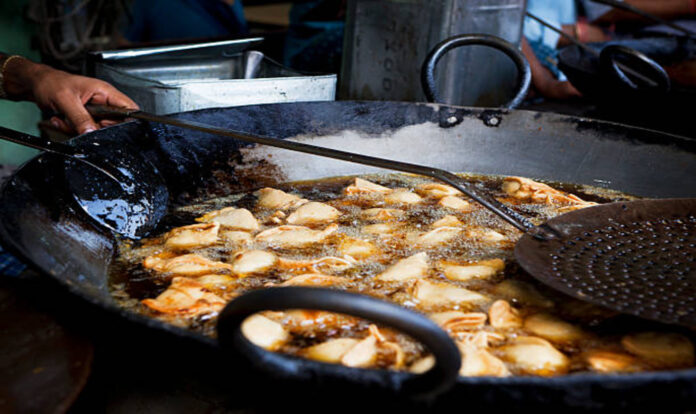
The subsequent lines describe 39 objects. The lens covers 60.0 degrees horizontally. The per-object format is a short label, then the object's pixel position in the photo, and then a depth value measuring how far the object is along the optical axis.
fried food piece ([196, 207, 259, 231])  1.37
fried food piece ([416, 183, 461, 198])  1.64
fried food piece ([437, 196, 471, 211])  1.54
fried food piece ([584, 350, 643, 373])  0.88
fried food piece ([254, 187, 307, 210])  1.52
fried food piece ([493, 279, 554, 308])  1.08
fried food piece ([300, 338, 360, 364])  0.88
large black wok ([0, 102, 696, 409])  1.13
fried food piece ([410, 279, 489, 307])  1.06
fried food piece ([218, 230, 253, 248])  1.30
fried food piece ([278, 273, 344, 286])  1.10
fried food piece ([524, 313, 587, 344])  0.97
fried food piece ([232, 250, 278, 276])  1.16
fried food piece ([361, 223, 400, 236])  1.37
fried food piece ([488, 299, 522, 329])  1.00
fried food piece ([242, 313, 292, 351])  0.92
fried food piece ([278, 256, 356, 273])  1.18
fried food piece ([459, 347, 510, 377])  0.83
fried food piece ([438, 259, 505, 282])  1.17
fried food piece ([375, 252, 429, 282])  1.14
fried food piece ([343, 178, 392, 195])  1.63
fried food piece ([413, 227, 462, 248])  1.31
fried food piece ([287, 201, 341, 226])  1.42
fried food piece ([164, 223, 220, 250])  1.28
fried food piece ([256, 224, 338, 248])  1.30
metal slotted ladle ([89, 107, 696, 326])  0.96
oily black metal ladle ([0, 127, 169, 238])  1.26
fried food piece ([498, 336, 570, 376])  0.89
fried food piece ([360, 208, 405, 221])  1.45
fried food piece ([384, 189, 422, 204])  1.58
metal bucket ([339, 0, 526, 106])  2.27
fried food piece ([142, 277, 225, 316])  1.00
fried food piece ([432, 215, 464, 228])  1.40
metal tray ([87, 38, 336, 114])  1.76
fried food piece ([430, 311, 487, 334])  0.97
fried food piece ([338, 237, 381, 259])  1.25
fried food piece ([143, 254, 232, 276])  1.15
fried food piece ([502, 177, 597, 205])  1.60
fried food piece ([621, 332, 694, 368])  0.90
